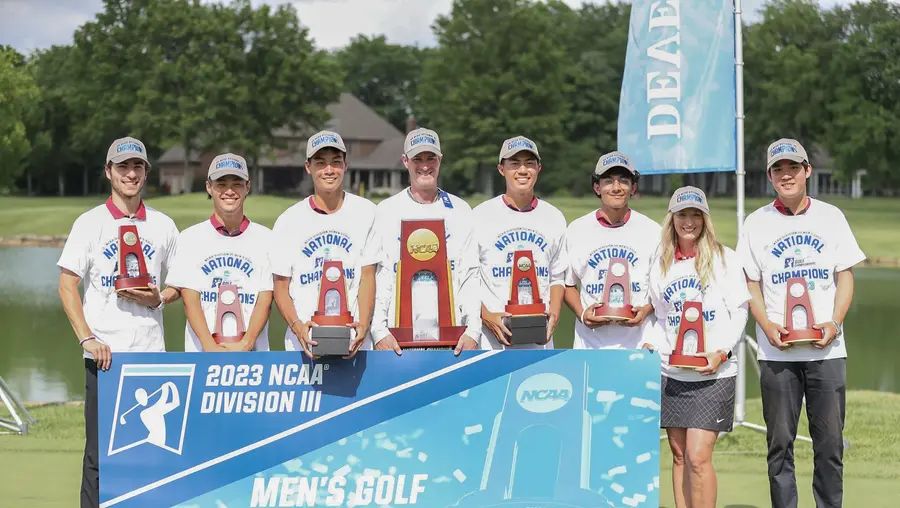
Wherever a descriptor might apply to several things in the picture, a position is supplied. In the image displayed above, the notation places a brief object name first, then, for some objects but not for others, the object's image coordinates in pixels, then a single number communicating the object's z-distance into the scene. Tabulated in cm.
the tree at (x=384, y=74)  10131
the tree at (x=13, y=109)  6284
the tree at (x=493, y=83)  7175
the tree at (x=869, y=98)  6034
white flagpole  860
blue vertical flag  874
